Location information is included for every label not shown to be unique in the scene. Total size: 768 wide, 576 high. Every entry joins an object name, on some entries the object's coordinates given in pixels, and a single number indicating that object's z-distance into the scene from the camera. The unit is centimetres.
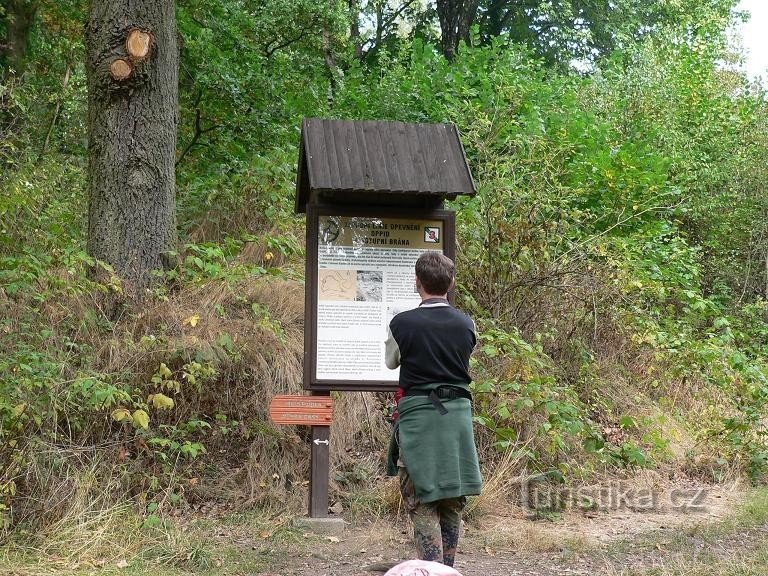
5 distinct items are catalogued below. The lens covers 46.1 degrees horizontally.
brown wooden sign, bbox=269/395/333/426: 693
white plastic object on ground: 236
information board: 696
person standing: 495
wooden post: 700
